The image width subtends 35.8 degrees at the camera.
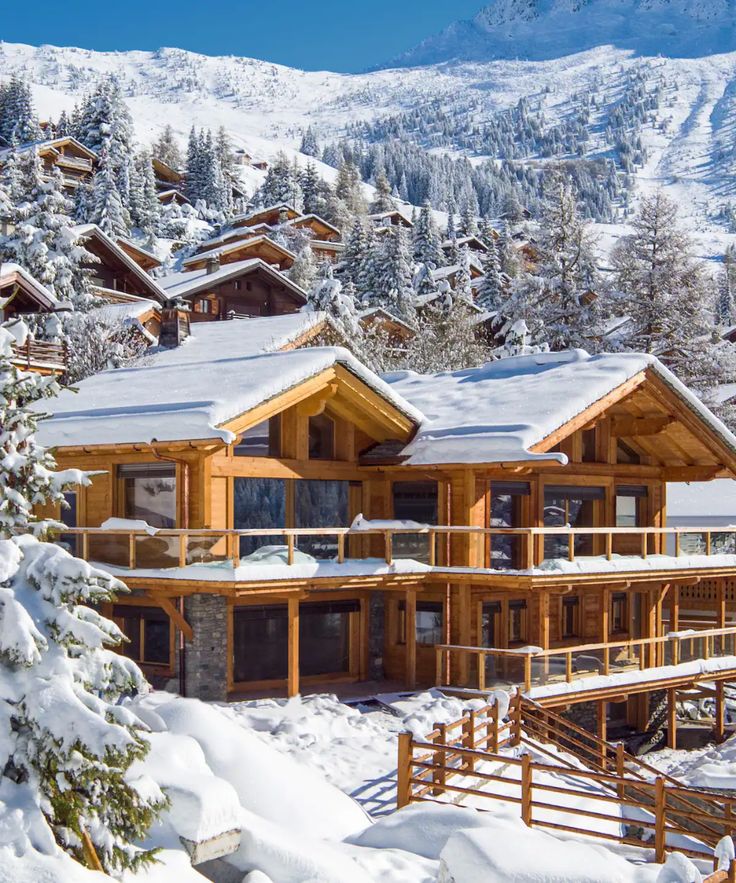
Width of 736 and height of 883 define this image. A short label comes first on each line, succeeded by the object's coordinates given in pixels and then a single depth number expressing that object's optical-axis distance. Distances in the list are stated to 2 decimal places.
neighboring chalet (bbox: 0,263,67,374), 32.28
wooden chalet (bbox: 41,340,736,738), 21.92
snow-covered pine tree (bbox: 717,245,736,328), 110.09
